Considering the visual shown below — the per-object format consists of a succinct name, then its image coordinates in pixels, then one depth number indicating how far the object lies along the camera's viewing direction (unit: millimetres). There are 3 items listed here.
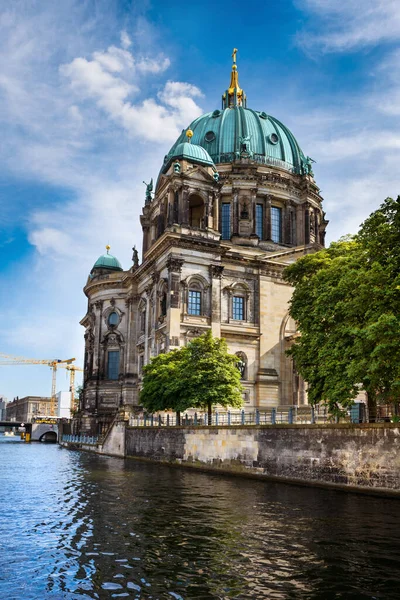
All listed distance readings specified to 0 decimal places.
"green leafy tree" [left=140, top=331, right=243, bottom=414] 46312
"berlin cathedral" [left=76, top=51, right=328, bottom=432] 61719
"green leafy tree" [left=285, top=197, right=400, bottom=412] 26828
